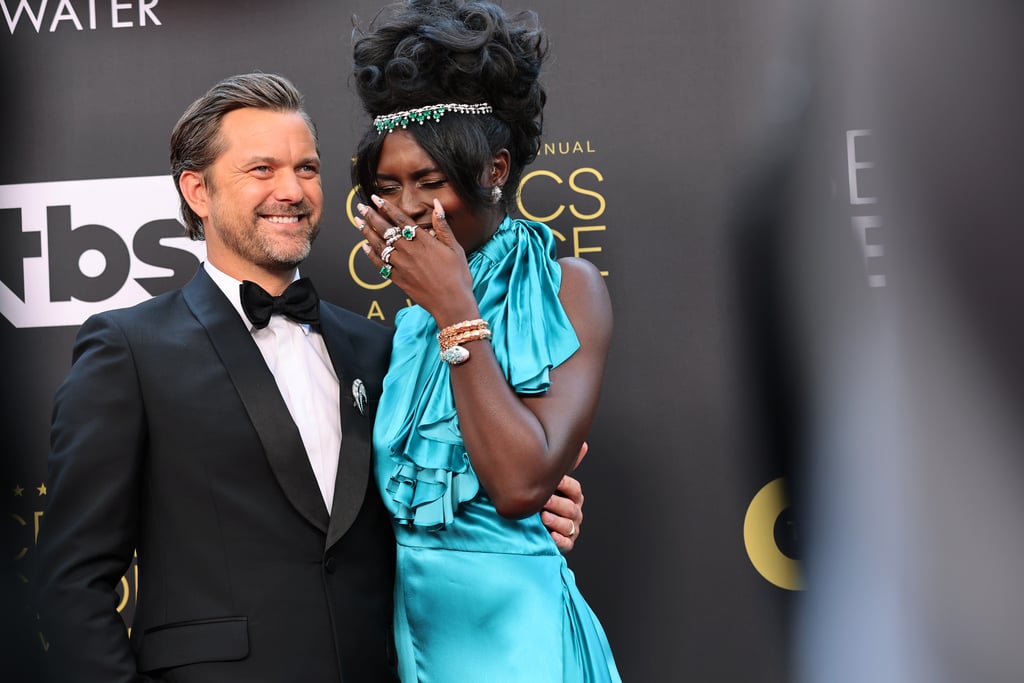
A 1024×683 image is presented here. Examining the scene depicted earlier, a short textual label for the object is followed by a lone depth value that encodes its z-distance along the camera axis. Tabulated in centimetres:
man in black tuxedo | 412
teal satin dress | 434
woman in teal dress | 418
